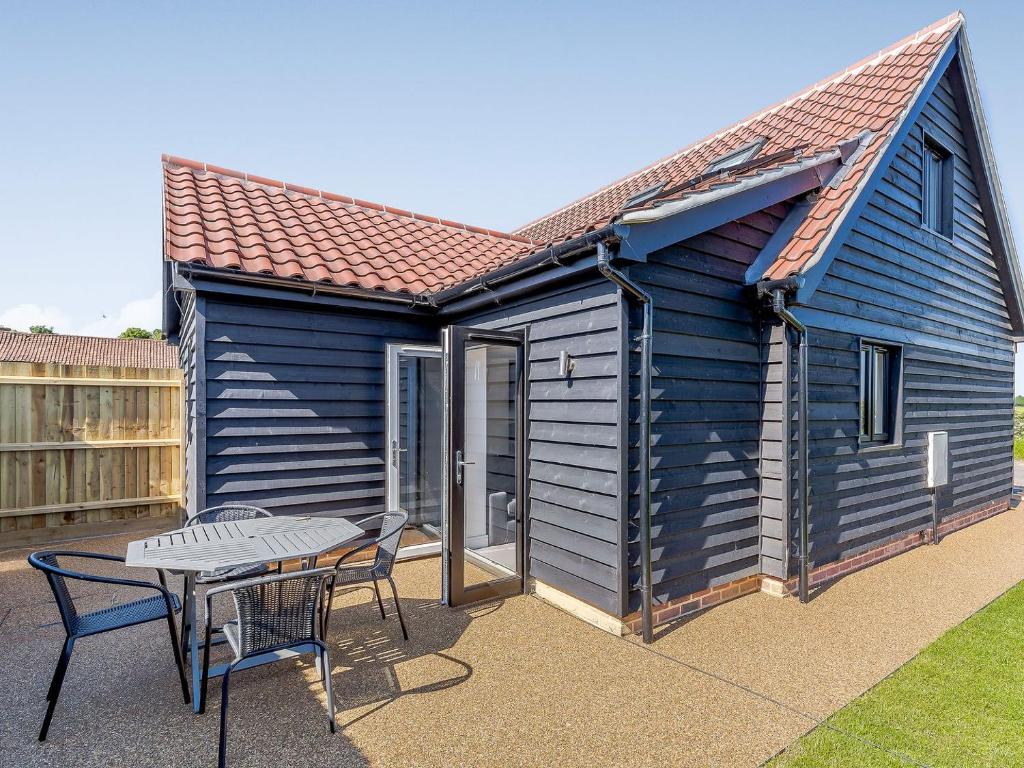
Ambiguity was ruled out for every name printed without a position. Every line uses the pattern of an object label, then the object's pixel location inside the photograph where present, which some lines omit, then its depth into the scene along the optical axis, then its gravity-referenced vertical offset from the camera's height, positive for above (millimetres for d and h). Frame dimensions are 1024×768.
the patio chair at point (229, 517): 3692 -969
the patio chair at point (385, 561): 3436 -1151
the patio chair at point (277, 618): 2354 -1081
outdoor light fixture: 3938 +150
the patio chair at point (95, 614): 2432 -1190
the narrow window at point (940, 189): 6180 +2309
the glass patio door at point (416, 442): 5180 -569
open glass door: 4027 -661
